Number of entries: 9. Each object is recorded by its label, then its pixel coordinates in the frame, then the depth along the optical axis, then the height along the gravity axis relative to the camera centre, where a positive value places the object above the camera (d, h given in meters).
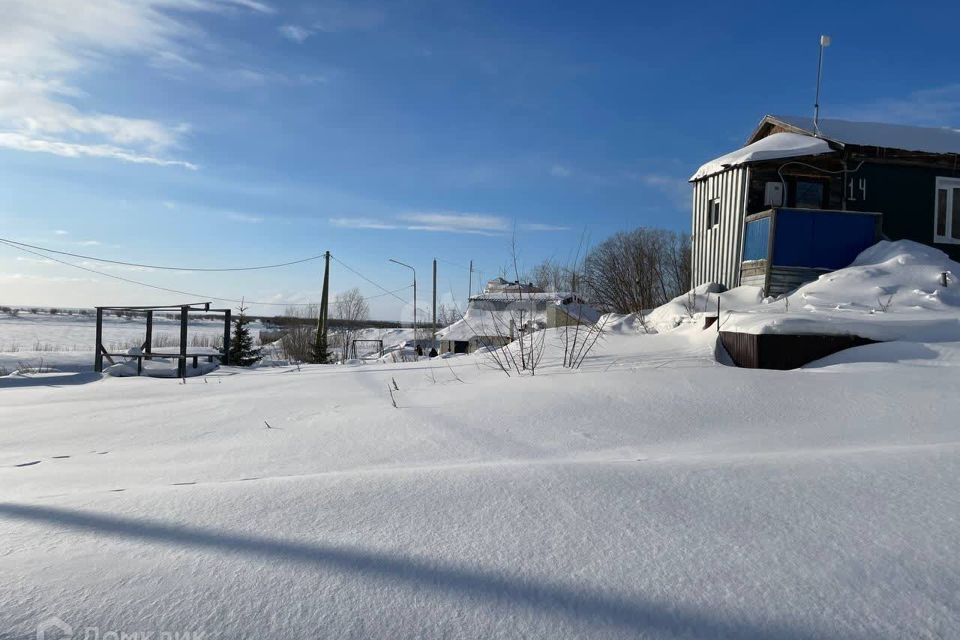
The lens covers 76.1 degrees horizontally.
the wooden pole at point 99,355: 13.60 -1.18
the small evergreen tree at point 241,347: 21.05 -1.31
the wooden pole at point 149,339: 13.88 -0.77
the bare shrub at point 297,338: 31.20 -1.35
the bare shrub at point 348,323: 40.28 -0.64
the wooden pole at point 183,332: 12.21 -0.54
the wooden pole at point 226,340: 14.24 -0.74
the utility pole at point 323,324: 22.45 -0.45
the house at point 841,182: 10.98 +2.87
